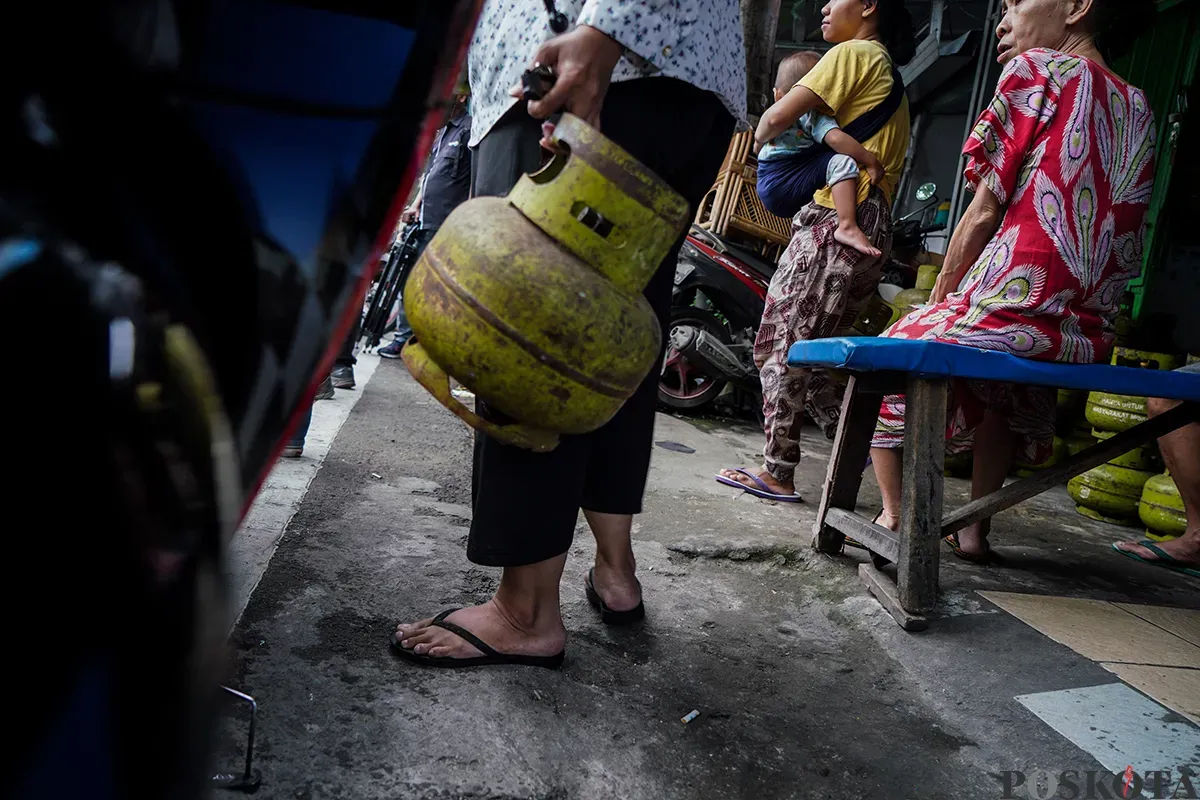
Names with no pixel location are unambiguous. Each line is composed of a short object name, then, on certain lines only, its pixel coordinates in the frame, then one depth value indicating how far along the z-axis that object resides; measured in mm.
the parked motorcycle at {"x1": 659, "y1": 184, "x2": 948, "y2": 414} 4719
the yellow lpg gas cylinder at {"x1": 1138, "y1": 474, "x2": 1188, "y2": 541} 3148
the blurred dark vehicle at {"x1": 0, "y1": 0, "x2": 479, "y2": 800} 317
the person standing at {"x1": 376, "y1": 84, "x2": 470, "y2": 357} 3984
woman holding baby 3109
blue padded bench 1982
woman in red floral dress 2203
